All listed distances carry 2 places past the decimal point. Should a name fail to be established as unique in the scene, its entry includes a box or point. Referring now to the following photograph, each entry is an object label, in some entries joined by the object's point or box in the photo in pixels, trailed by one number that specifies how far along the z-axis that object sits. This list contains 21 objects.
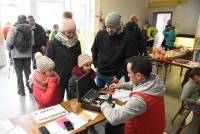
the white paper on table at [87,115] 1.70
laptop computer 1.82
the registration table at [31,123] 1.53
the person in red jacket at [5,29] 5.20
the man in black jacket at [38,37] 4.59
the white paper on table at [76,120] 1.60
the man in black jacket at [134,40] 2.57
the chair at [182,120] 2.23
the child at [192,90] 2.67
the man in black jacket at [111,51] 2.43
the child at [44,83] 1.95
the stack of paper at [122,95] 2.10
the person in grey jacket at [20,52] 3.51
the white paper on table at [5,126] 1.49
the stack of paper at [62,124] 1.52
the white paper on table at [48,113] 1.68
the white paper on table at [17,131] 1.48
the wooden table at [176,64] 4.12
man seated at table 1.39
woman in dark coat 2.31
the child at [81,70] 2.17
